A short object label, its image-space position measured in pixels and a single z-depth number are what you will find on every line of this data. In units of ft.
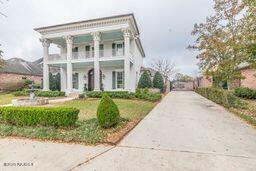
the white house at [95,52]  39.75
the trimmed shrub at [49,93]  41.88
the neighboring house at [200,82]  76.79
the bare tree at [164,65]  109.82
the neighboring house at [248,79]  38.20
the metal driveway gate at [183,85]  106.80
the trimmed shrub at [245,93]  34.22
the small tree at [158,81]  62.89
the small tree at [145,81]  50.74
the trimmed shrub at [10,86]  55.07
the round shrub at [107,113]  14.00
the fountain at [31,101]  27.47
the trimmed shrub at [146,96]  35.02
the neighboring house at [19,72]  58.77
